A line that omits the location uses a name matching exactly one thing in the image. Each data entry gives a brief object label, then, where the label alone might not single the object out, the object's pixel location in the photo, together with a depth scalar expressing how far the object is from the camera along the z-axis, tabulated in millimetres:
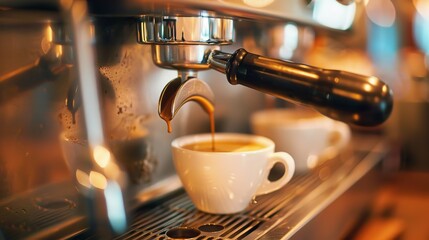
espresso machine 352
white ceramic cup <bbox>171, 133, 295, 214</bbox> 495
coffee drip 449
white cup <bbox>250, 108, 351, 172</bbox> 700
